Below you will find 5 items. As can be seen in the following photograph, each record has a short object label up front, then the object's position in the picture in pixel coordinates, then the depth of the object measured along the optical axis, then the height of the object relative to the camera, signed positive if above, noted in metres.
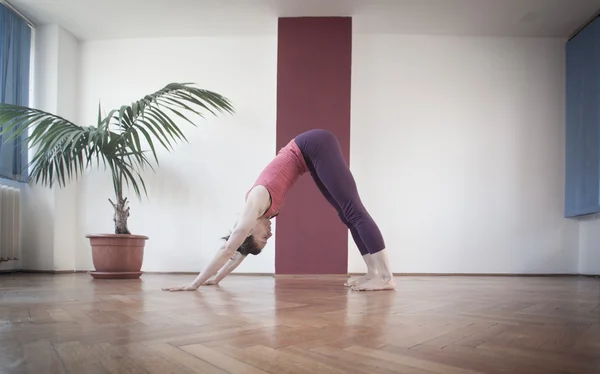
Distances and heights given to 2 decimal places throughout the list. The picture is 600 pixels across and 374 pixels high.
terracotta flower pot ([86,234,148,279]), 3.54 -0.54
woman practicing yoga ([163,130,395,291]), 2.37 -0.05
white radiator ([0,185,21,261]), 4.14 -0.36
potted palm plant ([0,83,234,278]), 3.50 +0.28
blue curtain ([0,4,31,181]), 4.19 +1.02
